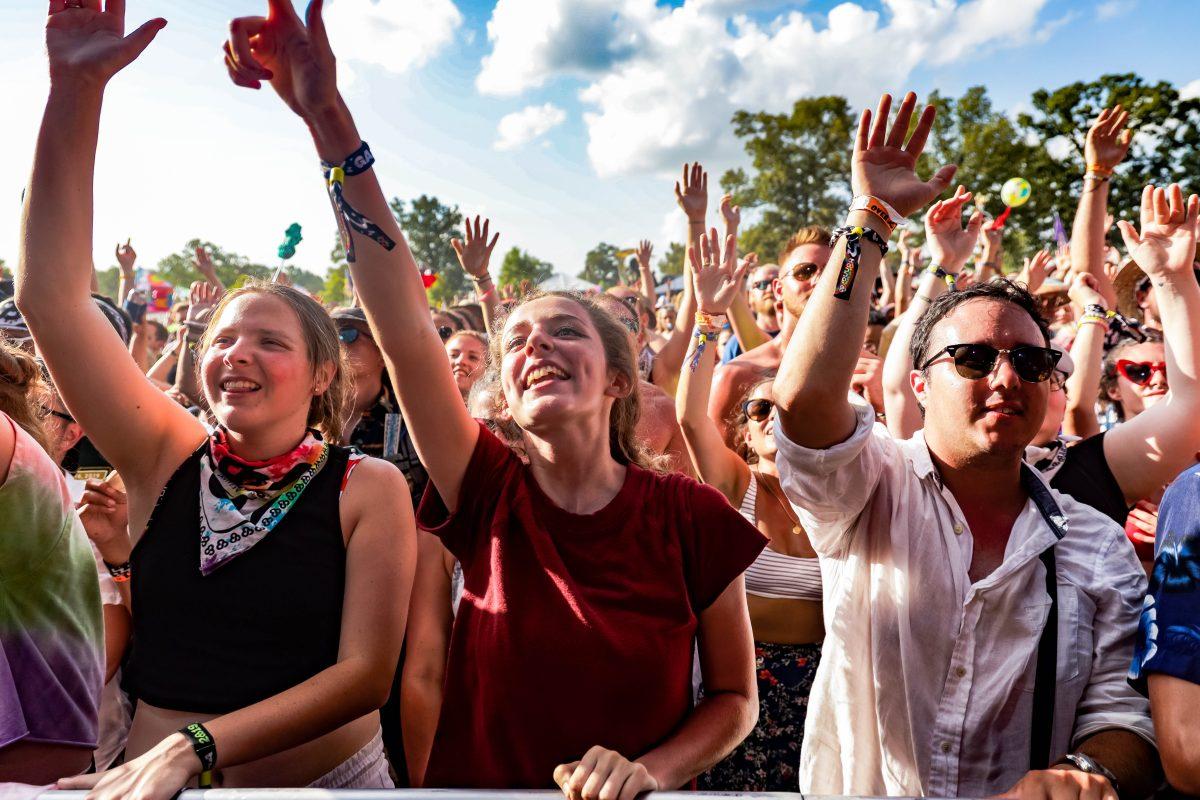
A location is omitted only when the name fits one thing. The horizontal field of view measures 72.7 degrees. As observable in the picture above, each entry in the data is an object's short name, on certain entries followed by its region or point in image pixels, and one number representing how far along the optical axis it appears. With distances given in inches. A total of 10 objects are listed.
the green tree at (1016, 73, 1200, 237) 1205.1
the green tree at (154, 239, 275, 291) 2699.3
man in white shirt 64.3
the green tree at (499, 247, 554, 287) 2039.9
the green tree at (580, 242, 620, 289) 2856.8
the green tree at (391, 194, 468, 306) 2600.9
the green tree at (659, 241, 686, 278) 2848.9
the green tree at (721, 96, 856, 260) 1608.0
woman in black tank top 67.1
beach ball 280.8
